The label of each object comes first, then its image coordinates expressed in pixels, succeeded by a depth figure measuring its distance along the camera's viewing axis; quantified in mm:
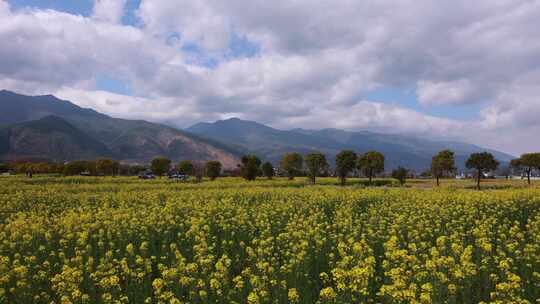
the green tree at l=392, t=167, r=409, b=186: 72312
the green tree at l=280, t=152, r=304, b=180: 90562
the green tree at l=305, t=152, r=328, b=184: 75188
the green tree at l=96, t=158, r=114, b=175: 103312
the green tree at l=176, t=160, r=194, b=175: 99938
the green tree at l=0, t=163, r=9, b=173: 128725
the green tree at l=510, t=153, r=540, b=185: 76188
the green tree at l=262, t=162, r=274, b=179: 90750
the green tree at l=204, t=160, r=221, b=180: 85250
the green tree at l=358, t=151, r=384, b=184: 77438
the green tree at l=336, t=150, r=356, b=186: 70062
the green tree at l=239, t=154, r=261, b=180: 75625
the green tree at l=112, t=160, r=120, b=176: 109350
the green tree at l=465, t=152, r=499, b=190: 61625
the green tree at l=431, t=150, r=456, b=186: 72750
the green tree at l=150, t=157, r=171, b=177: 92688
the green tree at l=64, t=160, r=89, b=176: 93812
